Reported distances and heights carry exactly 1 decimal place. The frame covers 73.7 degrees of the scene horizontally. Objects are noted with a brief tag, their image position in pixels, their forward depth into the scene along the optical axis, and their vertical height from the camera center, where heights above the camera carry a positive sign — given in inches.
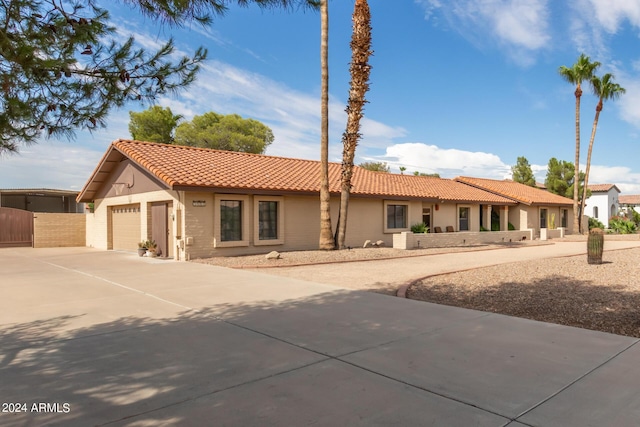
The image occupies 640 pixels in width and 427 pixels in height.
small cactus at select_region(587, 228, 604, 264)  534.3 -40.2
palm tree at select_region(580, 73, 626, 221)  1328.7 +392.0
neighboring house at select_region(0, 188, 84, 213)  1279.5 +57.4
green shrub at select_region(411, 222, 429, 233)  951.6 -28.6
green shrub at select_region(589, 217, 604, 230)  1556.8 -36.3
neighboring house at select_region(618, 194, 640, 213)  2460.6 +77.1
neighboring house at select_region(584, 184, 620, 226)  2102.6 +60.7
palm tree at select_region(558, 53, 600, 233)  1298.0 +426.7
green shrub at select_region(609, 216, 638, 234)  1327.5 -40.7
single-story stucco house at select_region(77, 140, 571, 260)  659.4 +25.9
